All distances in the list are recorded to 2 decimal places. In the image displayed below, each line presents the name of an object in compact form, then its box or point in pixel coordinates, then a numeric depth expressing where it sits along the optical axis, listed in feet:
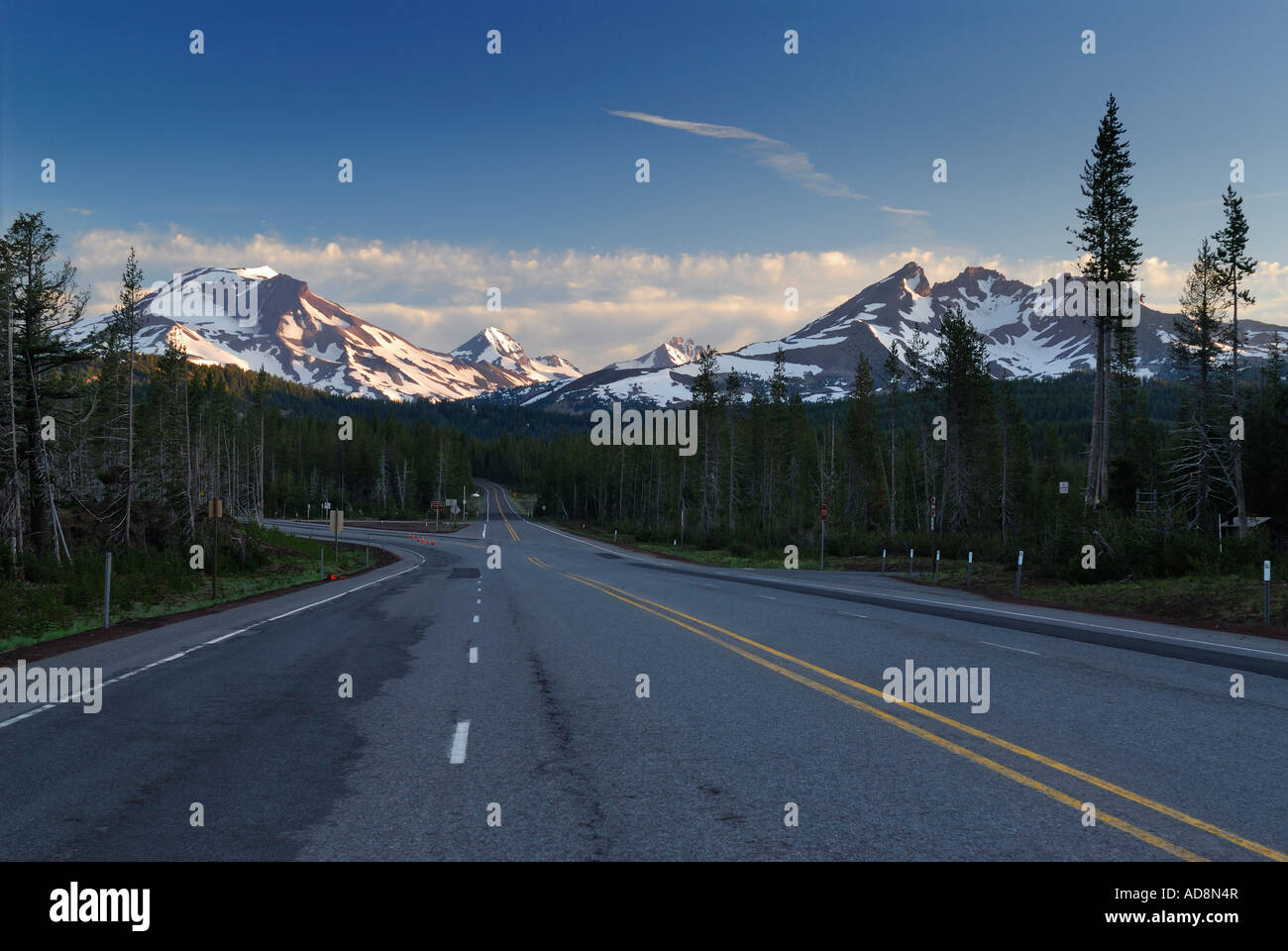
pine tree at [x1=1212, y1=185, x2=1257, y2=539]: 140.05
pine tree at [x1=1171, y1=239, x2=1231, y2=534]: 147.84
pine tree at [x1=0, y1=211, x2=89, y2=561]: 112.78
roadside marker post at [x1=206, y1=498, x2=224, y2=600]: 79.66
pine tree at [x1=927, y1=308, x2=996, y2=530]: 209.05
